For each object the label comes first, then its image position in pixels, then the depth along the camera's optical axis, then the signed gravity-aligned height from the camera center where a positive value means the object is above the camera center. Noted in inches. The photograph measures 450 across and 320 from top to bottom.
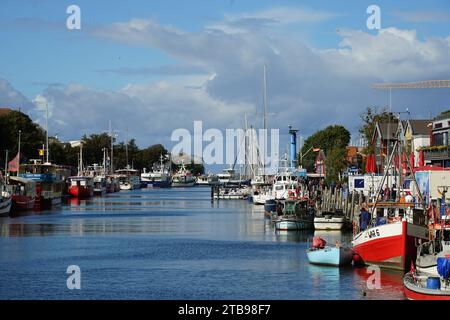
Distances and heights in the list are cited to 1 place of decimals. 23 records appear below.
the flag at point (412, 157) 4456.2 +108.0
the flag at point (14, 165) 5659.5 +94.3
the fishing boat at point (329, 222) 3457.2 -166.6
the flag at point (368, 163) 5234.3 +95.3
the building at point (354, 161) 6033.5 +131.0
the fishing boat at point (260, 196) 5693.9 -109.7
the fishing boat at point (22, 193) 5088.6 -75.7
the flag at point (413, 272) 1819.6 -192.6
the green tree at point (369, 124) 5718.5 +362.0
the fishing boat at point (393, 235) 2153.1 -138.7
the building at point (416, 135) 4613.7 +228.4
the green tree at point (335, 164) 5949.8 +99.5
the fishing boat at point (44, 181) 5802.2 -8.1
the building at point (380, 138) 4992.1 +234.4
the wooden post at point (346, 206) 3858.0 -122.8
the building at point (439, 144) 3977.9 +158.0
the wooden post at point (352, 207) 3602.4 -114.2
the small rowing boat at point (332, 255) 2345.0 -200.9
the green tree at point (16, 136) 7249.0 +369.3
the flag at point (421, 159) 4284.0 +95.3
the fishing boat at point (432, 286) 1644.1 -205.0
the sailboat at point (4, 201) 4576.8 -105.8
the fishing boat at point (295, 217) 3570.4 -152.4
